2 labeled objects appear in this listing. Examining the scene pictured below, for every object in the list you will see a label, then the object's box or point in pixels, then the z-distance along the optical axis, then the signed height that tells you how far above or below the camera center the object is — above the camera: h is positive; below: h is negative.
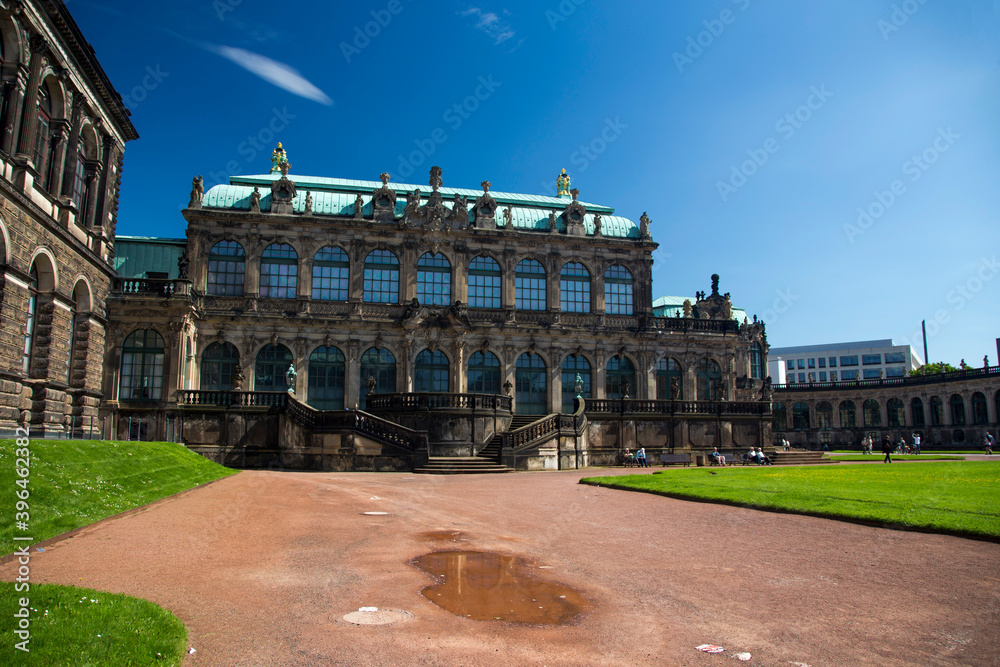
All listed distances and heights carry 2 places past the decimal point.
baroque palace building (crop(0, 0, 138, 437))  23.36 +8.75
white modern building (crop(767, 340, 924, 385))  132.00 +12.67
